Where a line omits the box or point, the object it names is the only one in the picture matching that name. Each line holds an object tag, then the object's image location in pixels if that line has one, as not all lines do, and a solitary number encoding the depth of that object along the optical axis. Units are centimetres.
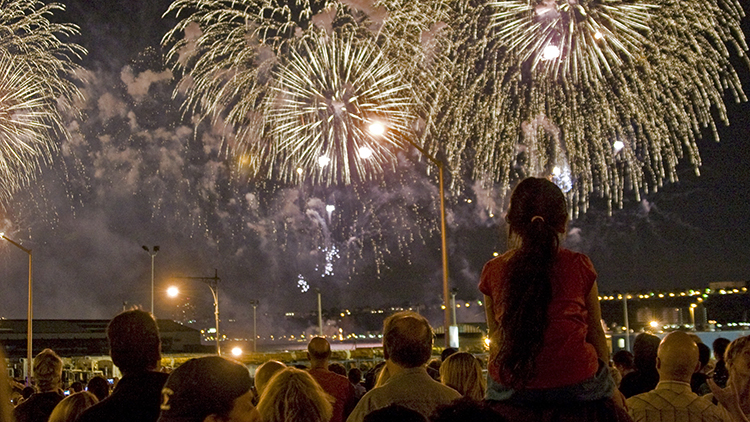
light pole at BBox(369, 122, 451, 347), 2108
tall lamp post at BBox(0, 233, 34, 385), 3331
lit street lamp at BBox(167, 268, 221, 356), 3325
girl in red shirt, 356
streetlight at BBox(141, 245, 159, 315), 4851
